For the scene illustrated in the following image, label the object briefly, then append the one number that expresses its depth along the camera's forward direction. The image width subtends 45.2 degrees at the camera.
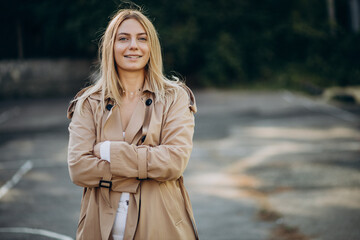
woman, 2.59
